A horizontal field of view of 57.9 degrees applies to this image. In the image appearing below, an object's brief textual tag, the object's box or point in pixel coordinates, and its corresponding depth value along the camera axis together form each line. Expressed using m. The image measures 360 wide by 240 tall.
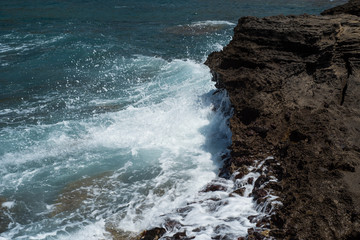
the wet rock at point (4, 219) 5.31
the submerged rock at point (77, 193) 5.66
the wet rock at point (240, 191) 5.03
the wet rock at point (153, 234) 4.64
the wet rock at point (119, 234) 4.88
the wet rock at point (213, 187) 5.32
